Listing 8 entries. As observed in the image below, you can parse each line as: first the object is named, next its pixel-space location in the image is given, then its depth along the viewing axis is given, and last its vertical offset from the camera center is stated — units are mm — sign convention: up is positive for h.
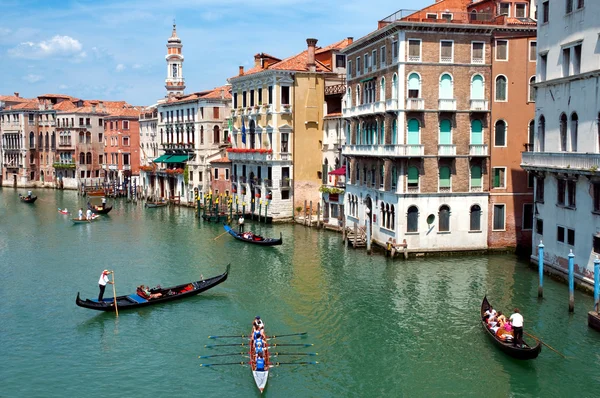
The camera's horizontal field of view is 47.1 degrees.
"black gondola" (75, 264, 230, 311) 22844 -4509
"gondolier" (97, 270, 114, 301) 23483 -3958
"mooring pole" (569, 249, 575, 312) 21547 -3886
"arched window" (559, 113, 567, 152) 24875 +1164
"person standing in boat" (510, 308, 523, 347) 18188 -4331
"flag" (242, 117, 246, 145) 48788 +2365
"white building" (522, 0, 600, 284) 22797 +983
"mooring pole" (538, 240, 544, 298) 23625 -3618
